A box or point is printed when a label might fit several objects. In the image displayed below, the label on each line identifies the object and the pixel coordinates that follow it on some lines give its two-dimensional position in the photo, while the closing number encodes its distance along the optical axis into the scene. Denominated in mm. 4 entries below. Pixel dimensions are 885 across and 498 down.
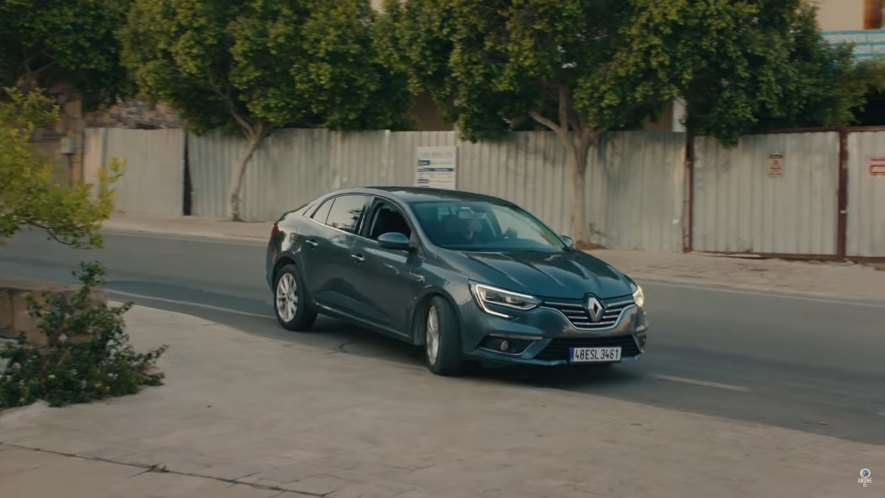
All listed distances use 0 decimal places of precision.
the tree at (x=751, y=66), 18906
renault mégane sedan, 9430
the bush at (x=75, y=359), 8414
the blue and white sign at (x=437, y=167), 24562
